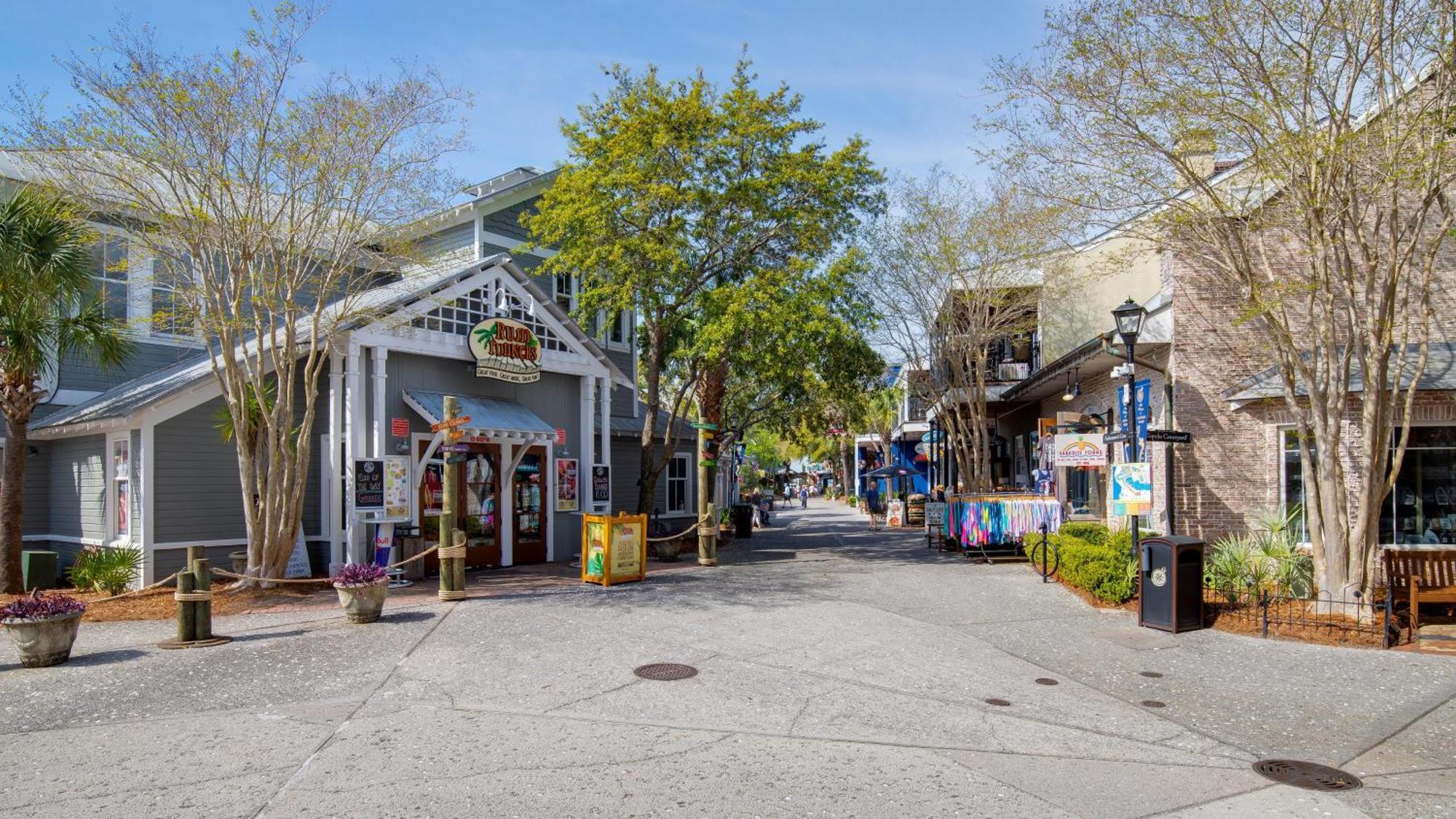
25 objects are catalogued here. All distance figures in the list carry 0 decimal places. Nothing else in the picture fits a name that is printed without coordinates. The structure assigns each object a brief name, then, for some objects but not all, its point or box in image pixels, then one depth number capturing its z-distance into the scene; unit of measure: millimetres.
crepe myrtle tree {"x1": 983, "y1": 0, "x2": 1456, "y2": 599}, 9953
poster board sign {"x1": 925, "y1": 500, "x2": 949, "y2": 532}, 22078
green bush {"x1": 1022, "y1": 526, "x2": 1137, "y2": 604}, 12117
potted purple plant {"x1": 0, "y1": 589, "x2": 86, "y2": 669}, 8555
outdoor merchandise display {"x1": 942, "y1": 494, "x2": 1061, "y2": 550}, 17531
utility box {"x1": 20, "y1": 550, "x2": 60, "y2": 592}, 13820
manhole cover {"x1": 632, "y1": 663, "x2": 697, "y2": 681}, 8328
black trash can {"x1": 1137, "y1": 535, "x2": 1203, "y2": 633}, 10531
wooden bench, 10422
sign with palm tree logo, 15688
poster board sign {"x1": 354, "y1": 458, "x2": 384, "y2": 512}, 13734
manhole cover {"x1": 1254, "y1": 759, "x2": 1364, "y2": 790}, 5840
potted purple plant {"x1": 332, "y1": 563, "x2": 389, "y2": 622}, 10625
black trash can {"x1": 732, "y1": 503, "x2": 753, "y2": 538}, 26672
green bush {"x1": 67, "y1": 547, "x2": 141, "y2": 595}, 13109
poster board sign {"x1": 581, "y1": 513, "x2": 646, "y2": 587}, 13969
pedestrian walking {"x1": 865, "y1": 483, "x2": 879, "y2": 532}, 33194
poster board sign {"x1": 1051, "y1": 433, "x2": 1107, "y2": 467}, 15328
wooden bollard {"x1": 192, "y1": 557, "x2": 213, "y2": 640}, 9758
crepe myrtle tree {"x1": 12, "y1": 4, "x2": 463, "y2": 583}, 11836
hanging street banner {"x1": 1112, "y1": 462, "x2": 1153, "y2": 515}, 11930
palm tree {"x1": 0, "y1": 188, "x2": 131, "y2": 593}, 12750
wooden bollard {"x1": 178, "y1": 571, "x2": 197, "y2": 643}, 9664
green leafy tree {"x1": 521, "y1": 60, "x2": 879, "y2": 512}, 17922
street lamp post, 12516
